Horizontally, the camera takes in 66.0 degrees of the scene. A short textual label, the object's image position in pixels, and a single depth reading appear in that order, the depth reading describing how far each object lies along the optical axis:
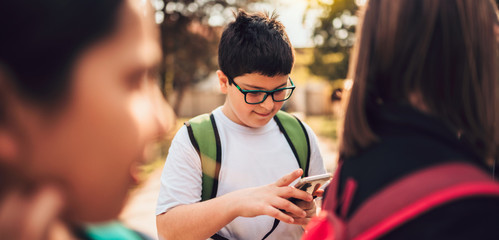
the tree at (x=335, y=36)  12.17
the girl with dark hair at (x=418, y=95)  0.95
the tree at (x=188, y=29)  13.44
